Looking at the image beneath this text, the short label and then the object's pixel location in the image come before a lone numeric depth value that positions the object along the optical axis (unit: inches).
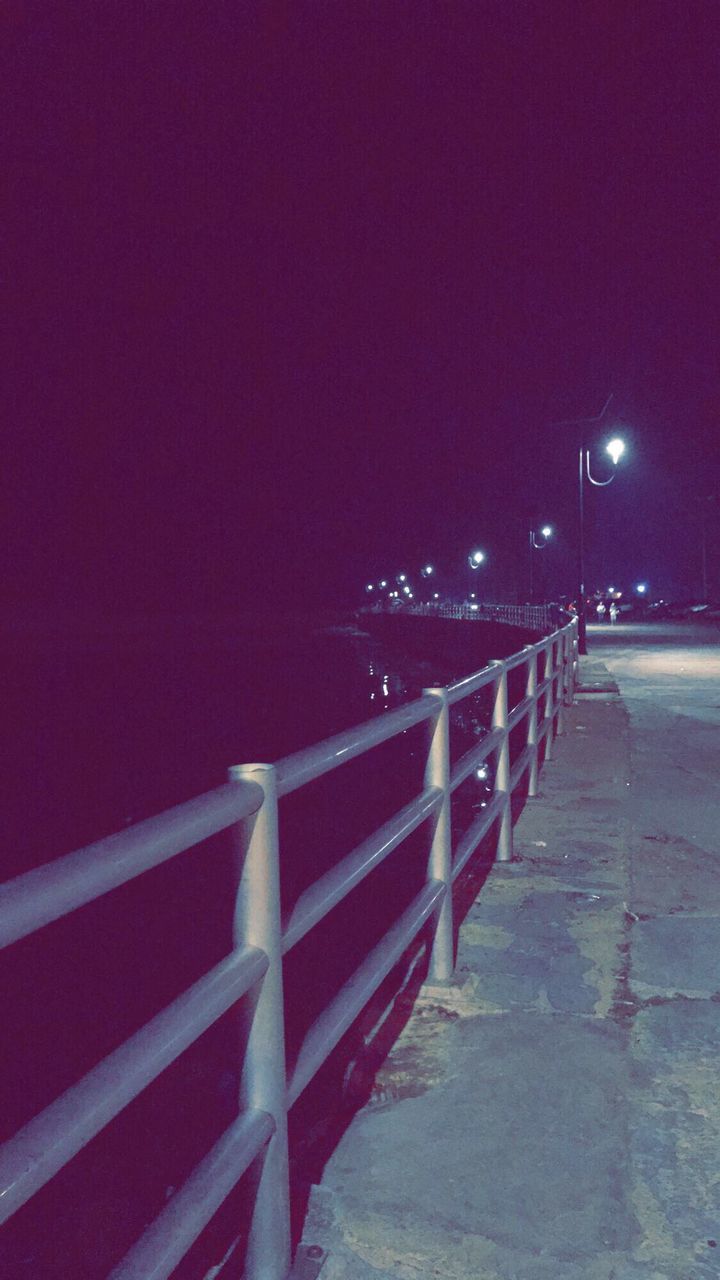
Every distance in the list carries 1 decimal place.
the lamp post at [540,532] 2342.5
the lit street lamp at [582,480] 903.5
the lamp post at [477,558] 4212.6
